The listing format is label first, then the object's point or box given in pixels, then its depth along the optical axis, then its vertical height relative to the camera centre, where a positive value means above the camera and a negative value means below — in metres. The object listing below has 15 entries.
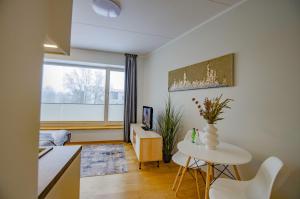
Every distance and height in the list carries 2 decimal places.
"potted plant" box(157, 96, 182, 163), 3.04 -0.51
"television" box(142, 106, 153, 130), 3.42 -0.33
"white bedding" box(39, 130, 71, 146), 2.59 -0.64
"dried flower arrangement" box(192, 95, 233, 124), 1.69 -0.07
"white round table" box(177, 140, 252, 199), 1.42 -0.48
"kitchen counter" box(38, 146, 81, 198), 0.75 -0.38
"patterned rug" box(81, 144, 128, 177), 2.66 -1.12
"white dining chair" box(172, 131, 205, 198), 1.99 -0.75
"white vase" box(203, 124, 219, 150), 1.70 -0.36
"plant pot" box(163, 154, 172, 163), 3.13 -1.06
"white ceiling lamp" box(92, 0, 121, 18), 2.09 +1.29
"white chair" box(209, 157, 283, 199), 1.20 -0.70
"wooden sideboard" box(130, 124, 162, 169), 2.82 -0.79
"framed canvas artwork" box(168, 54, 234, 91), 2.14 +0.47
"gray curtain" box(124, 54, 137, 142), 4.46 +0.26
